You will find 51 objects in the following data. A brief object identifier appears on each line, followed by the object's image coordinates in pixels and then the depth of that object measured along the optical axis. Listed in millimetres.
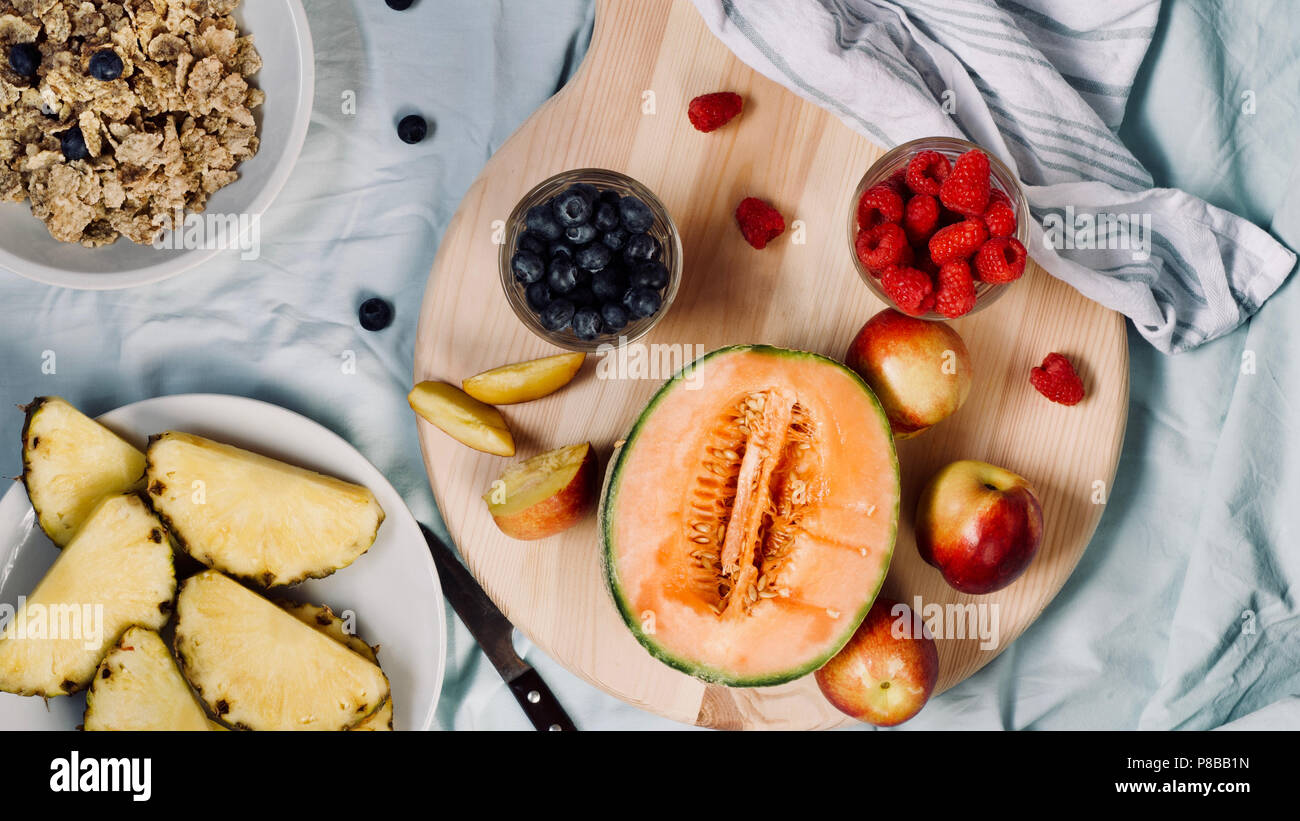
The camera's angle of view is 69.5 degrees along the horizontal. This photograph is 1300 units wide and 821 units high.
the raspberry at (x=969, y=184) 1031
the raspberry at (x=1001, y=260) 1033
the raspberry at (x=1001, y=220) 1033
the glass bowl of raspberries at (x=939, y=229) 1036
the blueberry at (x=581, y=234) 1042
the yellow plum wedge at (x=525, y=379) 1127
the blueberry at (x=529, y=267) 1055
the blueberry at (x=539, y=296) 1067
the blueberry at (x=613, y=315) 1048
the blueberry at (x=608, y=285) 1055
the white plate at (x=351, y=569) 1199
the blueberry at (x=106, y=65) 1103
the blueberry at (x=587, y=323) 1051
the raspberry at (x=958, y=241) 1026
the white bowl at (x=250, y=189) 1169
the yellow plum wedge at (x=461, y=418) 1134
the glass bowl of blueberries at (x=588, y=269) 1050
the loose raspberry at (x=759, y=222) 1138
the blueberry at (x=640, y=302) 1051
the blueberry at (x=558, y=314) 1057
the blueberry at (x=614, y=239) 1060
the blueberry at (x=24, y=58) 1114
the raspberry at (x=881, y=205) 1062
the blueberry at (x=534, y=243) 1064
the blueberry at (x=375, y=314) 1288
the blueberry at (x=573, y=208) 1034
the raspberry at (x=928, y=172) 1061
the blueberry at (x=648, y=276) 1053
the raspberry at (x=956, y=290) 1038
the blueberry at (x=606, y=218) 1051
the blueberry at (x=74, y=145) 1130
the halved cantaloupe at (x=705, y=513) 999
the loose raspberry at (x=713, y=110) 1132
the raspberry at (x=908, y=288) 1038
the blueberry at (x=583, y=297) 1067
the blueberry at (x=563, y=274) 1048
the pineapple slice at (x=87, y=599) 1121
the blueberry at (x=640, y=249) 1057
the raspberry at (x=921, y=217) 1057
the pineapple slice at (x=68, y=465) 1143
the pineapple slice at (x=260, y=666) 1129
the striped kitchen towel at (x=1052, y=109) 1134
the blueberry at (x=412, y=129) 1277
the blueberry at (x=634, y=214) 1067
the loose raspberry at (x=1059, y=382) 1149
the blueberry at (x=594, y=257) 1046
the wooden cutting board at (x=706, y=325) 1186
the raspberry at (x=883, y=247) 1053
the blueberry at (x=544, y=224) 1050
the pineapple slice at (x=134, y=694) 1119
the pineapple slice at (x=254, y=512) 1132
